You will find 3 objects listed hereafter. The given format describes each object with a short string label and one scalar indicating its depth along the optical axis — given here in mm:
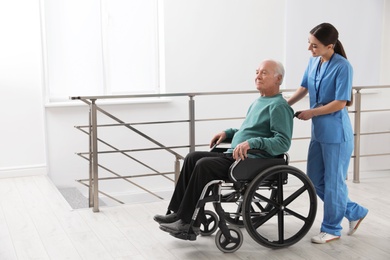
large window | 5312
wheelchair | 2865
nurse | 2988
